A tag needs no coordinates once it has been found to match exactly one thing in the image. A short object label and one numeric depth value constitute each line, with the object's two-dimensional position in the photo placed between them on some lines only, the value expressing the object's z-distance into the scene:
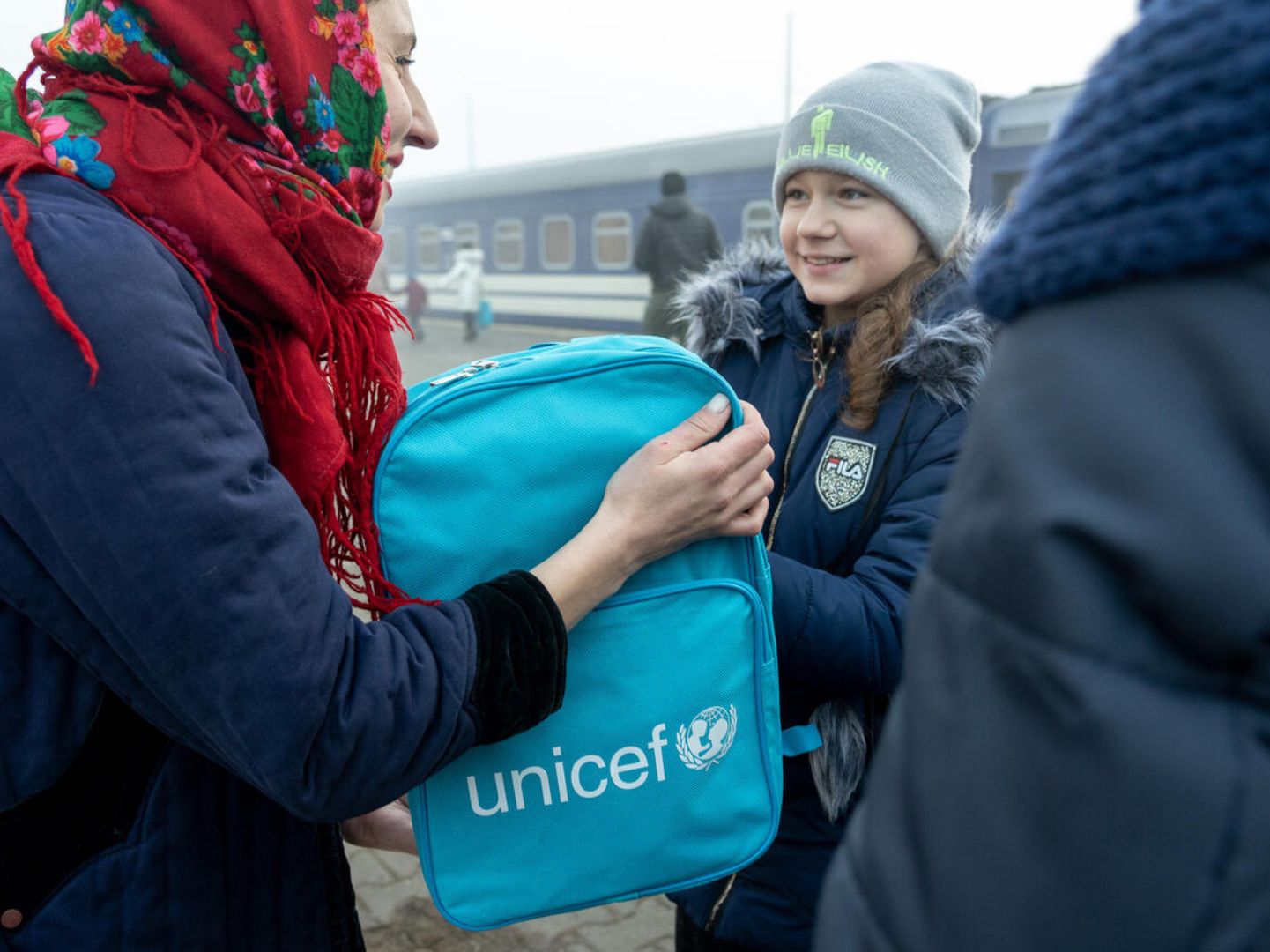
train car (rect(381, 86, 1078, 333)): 9.52
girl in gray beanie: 1.53
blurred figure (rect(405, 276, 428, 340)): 19.09
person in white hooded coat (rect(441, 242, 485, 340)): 17.23
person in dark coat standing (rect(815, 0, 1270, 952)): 0.45
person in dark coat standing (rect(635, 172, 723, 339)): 9.31
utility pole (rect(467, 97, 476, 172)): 38.53
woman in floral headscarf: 0.87
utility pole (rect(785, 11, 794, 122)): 20.95
